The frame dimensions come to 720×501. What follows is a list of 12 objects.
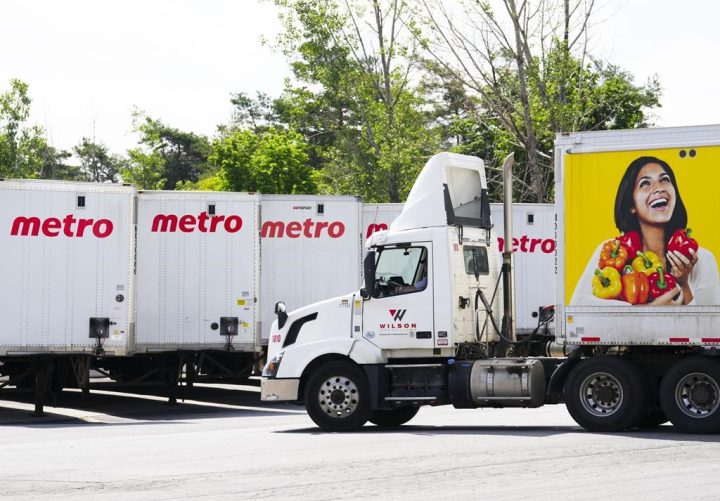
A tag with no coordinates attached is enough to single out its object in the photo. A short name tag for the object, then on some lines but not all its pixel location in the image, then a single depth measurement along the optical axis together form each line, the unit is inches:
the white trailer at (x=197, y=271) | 925.2
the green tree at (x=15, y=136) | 2118.6
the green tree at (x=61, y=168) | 3745.6
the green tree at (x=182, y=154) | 3966.5
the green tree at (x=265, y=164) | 2354.8
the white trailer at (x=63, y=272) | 858.8
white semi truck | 623.8
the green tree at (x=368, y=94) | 1859.0
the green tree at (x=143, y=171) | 2695.9
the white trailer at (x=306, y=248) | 969.5
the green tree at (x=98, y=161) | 4274.1
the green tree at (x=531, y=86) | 1492.4
